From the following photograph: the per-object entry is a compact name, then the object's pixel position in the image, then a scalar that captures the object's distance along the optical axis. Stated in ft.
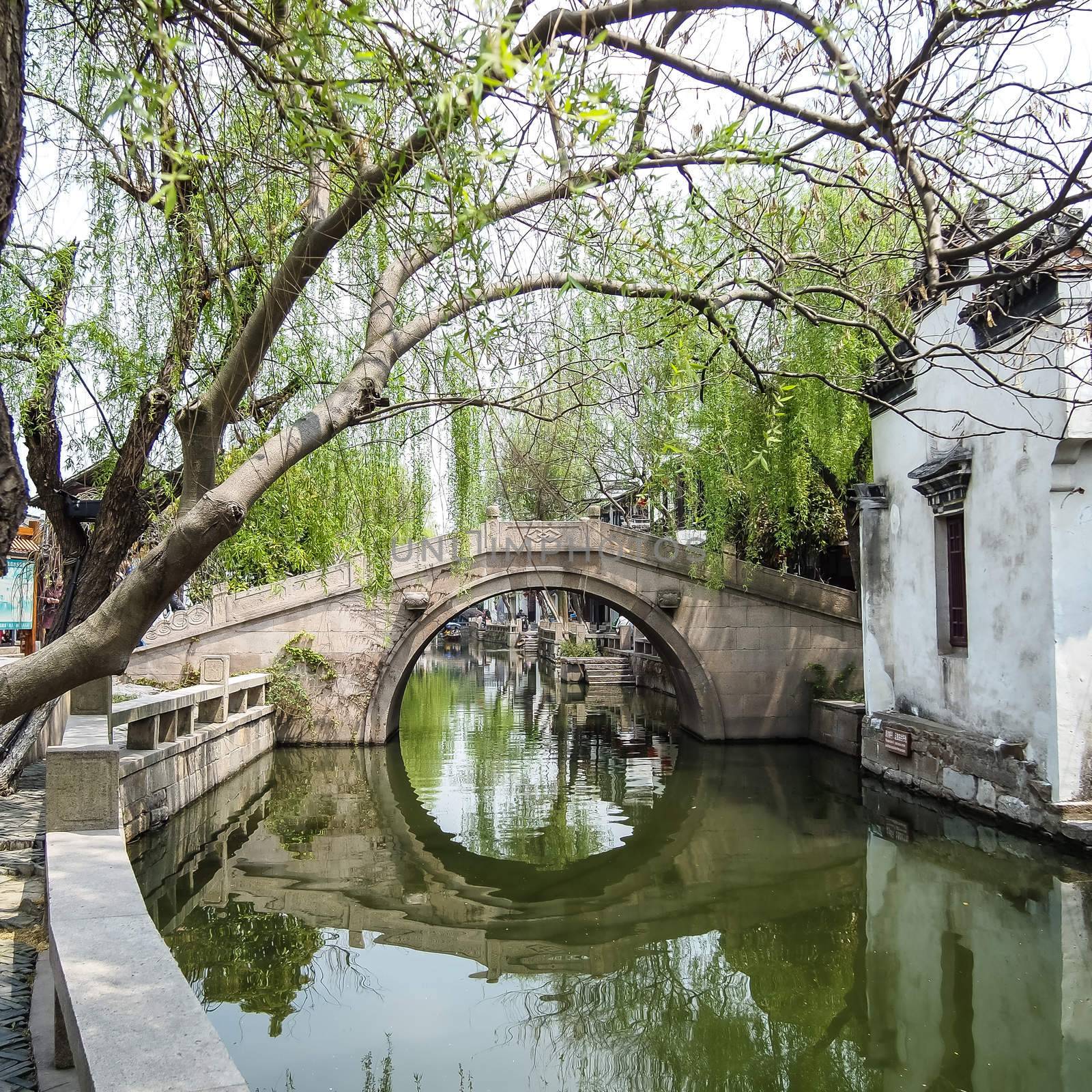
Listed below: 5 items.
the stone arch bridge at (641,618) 41.11
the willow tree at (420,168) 8.06
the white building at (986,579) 22.26
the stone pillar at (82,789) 12.39
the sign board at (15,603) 45.27
